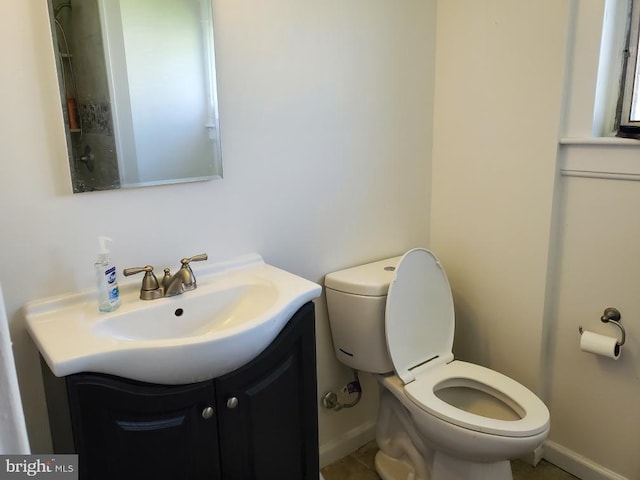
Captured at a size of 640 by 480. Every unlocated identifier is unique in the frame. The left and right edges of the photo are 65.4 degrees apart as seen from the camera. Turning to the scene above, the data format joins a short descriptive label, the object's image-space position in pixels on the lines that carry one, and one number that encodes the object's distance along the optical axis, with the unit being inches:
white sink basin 41.7
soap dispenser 49.9
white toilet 61.3
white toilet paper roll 63.6
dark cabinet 41.9
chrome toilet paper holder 64.6
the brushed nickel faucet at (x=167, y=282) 53.2
